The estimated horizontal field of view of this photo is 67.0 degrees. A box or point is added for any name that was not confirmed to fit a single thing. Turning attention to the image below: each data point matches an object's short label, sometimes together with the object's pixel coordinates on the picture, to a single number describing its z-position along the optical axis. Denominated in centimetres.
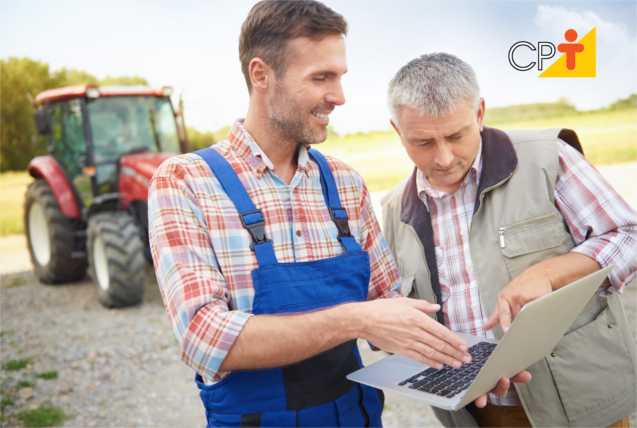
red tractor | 578
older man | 160
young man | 127
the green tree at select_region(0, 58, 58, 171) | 2069
